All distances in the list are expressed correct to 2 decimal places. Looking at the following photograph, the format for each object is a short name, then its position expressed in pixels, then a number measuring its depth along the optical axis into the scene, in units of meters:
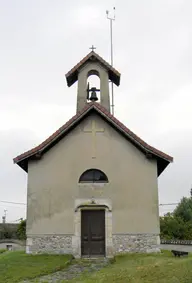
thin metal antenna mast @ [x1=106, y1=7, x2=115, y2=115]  23.12
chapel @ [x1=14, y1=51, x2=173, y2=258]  18.88
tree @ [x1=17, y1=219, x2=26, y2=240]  44.66
